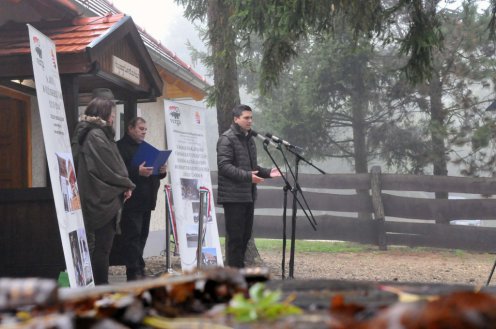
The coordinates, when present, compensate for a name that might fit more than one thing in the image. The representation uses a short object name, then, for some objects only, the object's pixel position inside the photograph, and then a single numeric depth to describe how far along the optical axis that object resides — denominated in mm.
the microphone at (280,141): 7181
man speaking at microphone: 7688
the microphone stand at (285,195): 7313
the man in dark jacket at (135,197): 7656
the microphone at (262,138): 7293
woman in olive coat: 6512
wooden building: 7277
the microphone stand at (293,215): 7246
